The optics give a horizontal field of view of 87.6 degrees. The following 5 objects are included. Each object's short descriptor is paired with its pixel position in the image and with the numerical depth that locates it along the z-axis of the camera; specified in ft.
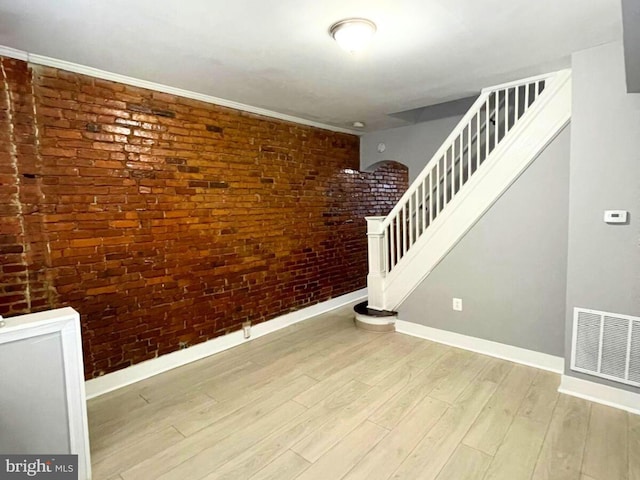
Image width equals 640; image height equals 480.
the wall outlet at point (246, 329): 11.85
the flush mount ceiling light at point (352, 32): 6.41
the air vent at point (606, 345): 7.47
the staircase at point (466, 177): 9.07
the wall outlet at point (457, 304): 11.02
